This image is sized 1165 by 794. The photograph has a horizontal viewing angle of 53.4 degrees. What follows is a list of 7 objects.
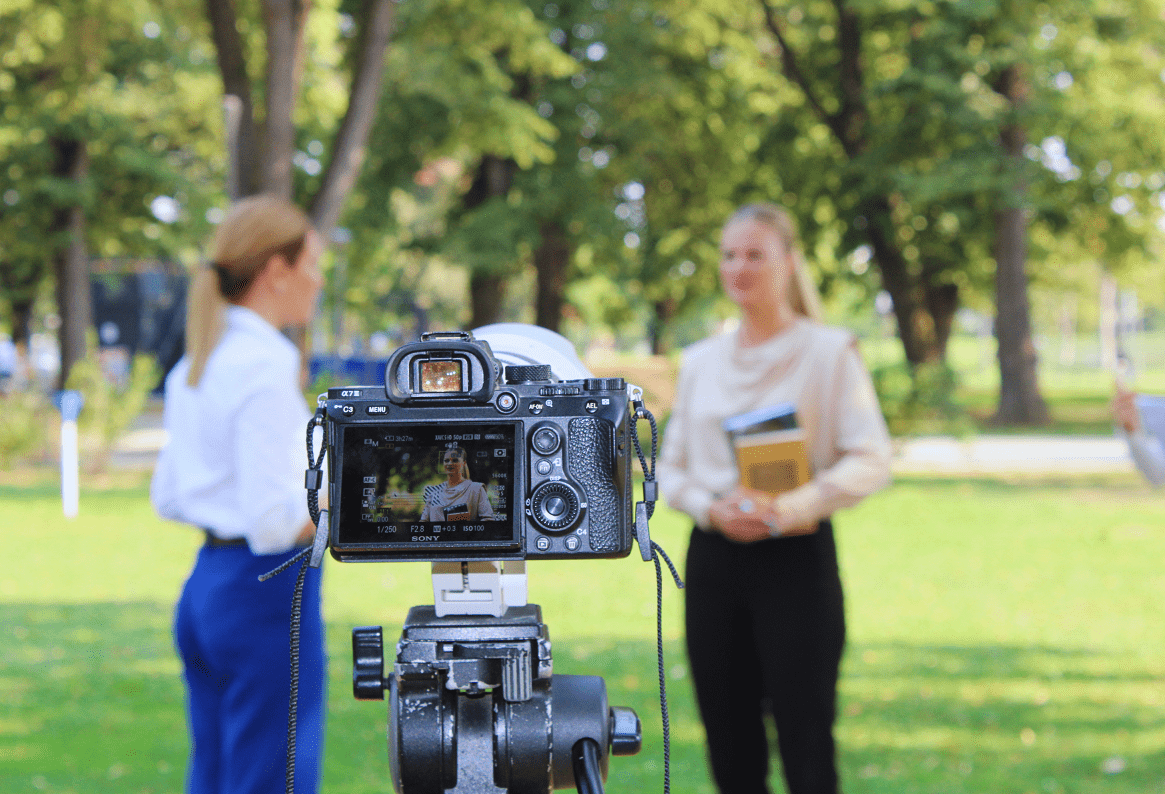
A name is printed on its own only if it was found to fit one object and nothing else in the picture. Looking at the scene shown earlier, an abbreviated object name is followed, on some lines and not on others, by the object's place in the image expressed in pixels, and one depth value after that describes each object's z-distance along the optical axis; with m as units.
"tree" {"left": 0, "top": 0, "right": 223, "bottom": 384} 19.70
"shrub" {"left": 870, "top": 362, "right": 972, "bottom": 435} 15.76
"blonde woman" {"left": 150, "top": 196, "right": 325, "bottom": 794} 2.39
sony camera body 1.54
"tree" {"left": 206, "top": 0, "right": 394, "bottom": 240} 11.24
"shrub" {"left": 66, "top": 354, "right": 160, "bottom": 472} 16.05
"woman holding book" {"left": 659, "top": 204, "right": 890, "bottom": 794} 2.83
